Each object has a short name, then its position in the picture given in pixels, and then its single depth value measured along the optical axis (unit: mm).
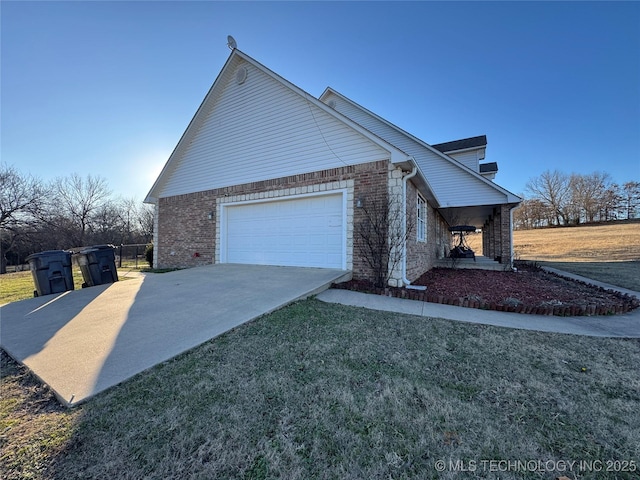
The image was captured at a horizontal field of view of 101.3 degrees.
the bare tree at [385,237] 6582
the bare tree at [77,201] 26152
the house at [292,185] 7156
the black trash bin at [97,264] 7254
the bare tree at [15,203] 22094
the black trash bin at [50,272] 6133
